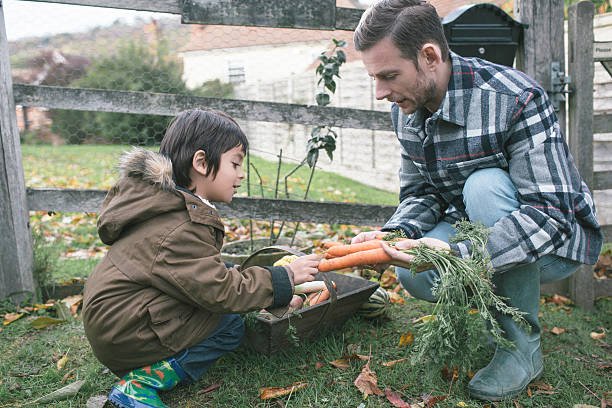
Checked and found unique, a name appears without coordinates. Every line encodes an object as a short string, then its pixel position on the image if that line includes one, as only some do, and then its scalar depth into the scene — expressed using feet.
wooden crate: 7.29
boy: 6.32
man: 6.23
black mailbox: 9.35
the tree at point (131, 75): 17.12
